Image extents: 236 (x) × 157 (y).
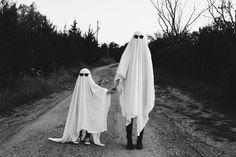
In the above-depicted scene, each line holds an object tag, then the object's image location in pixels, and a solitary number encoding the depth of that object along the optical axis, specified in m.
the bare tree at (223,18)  17.87
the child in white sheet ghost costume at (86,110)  6.89
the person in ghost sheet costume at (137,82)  6.41
